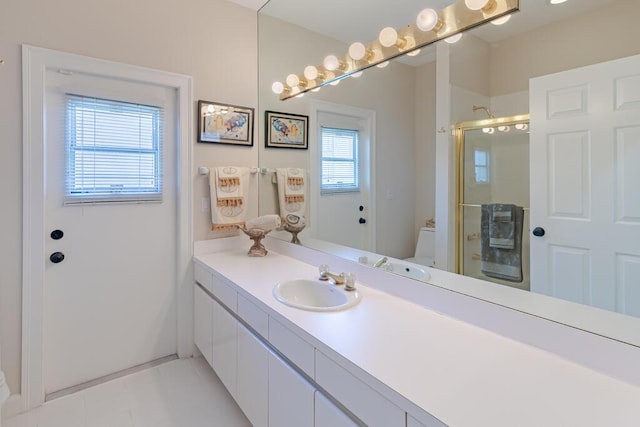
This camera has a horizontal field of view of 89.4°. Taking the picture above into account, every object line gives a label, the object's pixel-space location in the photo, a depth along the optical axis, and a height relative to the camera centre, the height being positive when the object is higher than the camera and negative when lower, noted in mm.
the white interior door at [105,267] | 1977 -368
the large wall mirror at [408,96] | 1044 +541
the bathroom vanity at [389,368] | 769 -455
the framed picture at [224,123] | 2400 +684
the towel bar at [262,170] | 2633 +344
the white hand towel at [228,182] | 2422 +233
